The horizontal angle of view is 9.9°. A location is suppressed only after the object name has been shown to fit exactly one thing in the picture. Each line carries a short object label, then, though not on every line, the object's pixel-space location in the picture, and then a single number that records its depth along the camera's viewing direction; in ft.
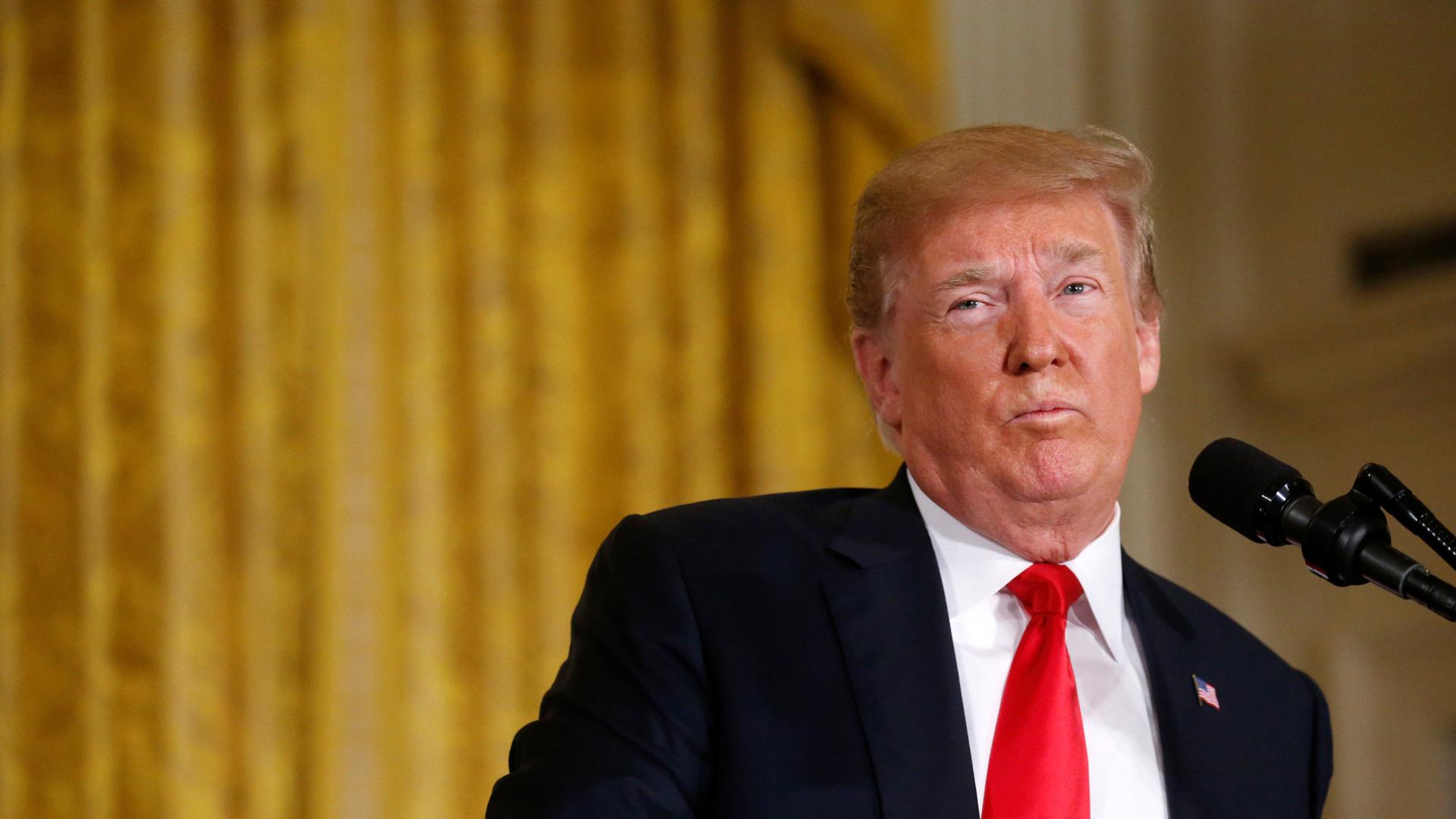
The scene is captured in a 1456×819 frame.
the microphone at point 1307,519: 13.92
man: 14.30
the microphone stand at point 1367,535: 13.92
